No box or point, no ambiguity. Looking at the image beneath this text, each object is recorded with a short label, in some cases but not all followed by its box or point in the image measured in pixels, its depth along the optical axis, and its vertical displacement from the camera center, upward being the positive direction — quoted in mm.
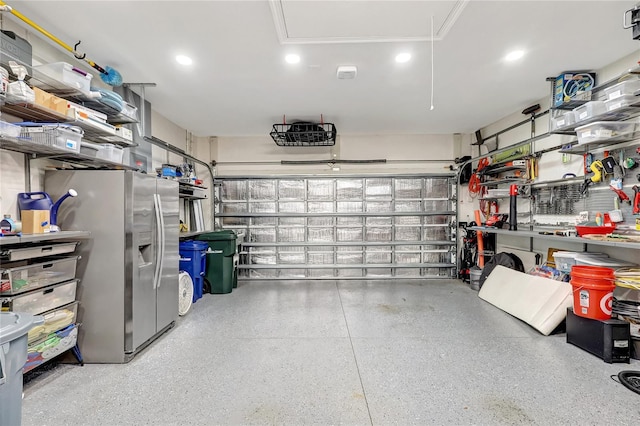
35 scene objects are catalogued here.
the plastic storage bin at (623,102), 2426 +953
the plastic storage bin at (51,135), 1999 +577
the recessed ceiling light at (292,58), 2754 +1539
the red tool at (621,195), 2750 +141
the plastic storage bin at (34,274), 1898 -461
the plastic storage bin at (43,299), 1897 -640
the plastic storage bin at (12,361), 1211 -663
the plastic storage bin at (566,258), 3006 -568
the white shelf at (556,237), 2357 -300
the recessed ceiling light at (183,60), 2766 +1546
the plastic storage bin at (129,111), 2766 +1040
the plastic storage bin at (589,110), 2693 +989
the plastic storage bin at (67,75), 2143 +1103
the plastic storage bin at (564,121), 2965 +979
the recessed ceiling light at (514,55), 2729 +1550
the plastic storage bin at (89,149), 2366 +564
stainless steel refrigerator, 2426 -368
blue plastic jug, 2227 +100
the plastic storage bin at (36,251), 1887 -278
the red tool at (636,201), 2621 +76
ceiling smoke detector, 2941 +1510
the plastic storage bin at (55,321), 2010 -843
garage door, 5684 -274
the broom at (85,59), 1978 +1405
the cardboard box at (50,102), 2006 +837
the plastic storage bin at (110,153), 2543 +566
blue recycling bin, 4176 -744
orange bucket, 2518 -755
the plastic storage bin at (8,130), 1843 +567
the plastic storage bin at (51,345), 1979 -1008
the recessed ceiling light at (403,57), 2748 +1547
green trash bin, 4555 -789
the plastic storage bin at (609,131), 2665 +766
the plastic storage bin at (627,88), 2422 +1066
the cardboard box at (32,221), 2061 -58
